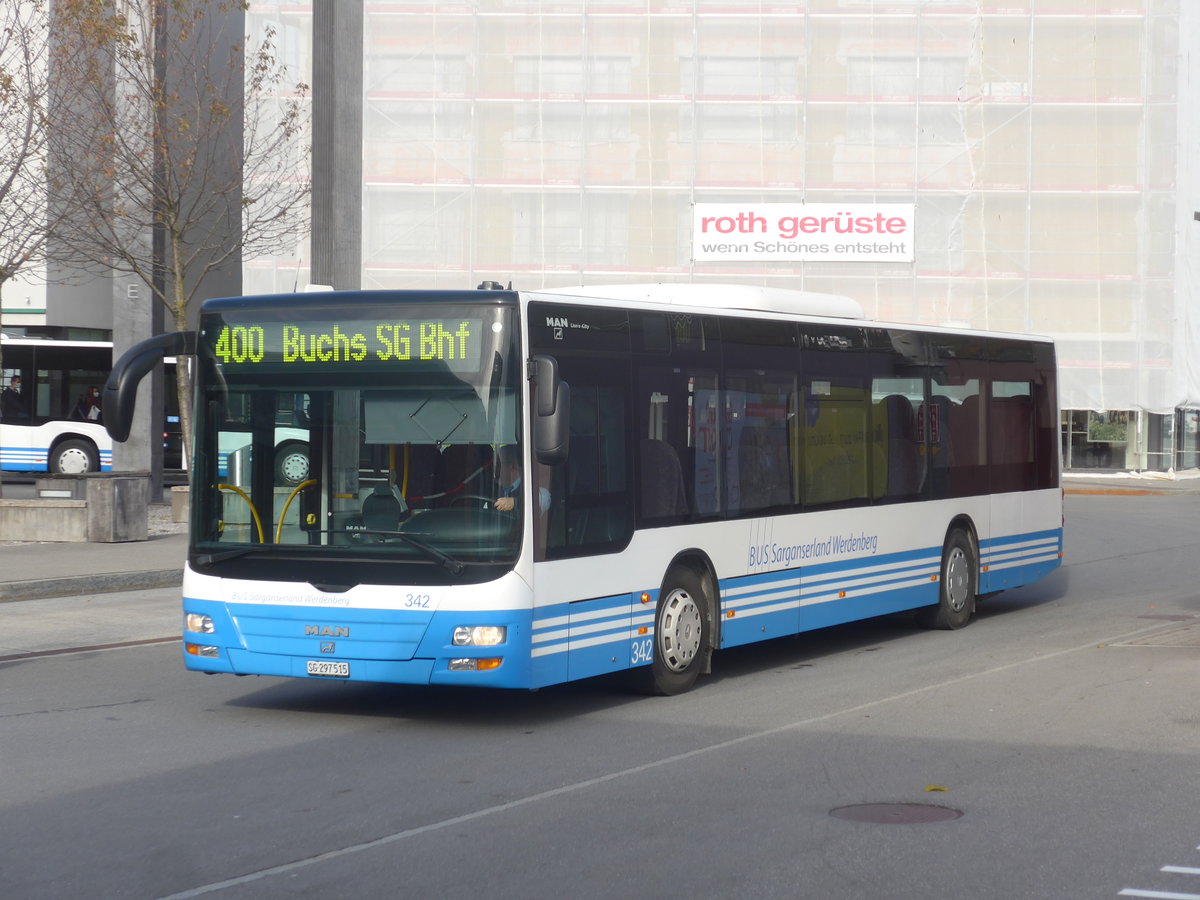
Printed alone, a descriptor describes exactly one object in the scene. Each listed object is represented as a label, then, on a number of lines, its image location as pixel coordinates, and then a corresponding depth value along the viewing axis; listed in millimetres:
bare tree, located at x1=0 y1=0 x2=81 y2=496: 22172
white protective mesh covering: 44250
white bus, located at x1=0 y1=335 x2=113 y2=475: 35312
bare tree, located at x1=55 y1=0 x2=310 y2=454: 24172
